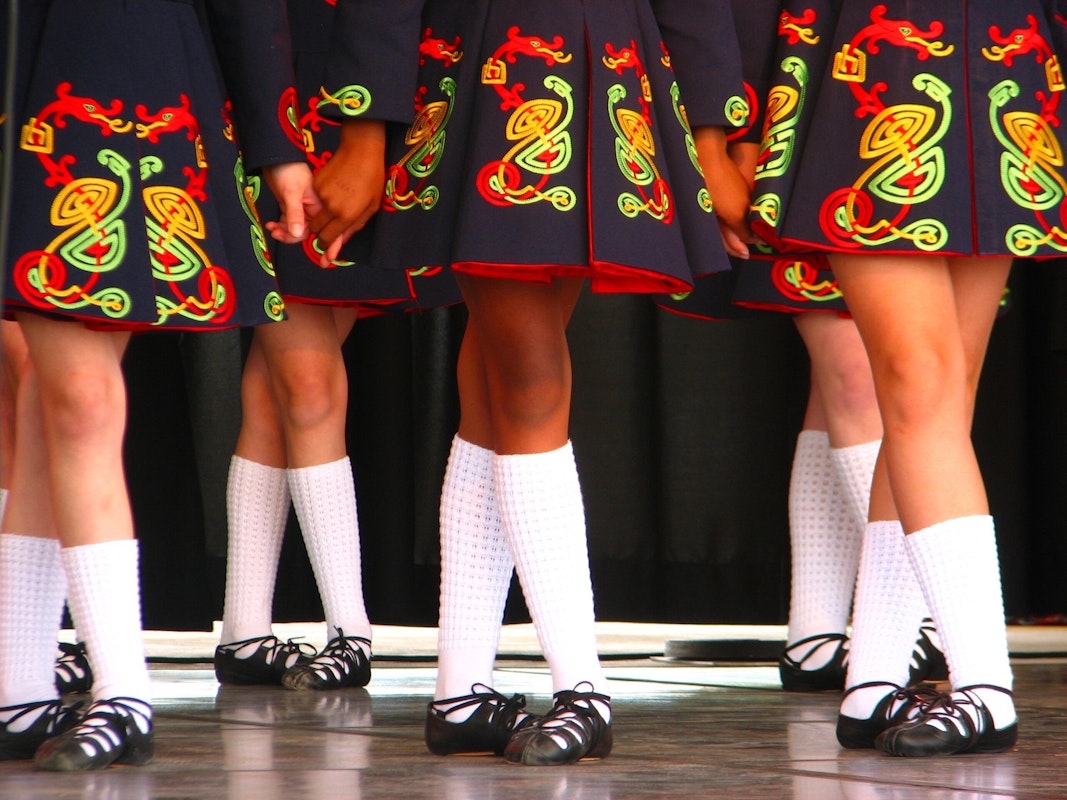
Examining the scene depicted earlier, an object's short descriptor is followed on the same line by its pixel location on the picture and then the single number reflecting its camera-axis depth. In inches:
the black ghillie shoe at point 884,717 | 279.5
